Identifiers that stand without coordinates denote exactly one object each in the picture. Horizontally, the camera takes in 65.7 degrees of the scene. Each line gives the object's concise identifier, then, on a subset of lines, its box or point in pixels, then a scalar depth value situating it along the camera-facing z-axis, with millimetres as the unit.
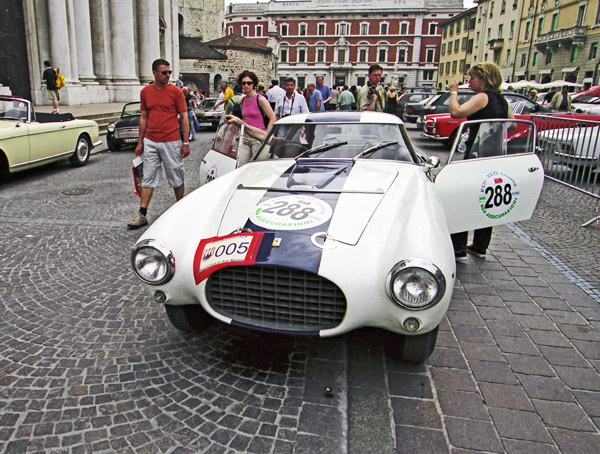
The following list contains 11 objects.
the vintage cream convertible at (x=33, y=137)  7766
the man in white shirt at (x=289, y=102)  9062
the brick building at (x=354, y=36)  81062
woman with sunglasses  6188
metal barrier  7133
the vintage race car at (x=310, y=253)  2422
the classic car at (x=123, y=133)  12414
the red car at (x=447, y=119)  12633
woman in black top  4500
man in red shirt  5582
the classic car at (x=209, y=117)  18734
